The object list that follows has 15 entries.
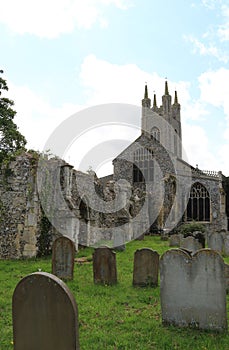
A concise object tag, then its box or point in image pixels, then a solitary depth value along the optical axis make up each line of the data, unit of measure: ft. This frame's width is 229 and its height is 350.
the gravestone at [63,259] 26.14
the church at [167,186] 94.12
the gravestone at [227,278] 22.13
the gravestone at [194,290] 15.39
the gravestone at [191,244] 35.30
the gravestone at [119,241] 45.87
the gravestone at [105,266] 24.90
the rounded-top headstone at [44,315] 9.49
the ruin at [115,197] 38.70
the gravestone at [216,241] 41.42
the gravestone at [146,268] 23.94
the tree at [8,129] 65.57
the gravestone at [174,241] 55.06
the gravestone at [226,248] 42.65
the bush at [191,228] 80.23
